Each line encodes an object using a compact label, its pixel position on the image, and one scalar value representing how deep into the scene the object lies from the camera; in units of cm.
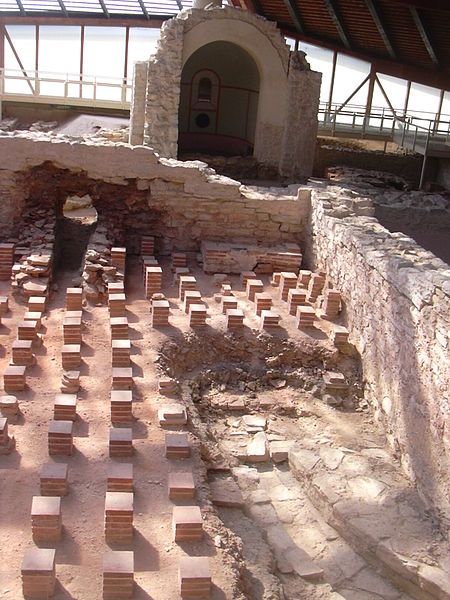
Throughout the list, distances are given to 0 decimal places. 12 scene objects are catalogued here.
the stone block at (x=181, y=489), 510
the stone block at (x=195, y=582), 418
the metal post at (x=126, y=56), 2317
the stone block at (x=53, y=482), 493
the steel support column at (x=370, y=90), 2267
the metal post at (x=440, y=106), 2247
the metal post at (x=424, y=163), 1802
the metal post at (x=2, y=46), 2305
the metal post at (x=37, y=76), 2172
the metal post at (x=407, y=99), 2278
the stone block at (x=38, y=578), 401
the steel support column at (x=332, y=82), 2290
